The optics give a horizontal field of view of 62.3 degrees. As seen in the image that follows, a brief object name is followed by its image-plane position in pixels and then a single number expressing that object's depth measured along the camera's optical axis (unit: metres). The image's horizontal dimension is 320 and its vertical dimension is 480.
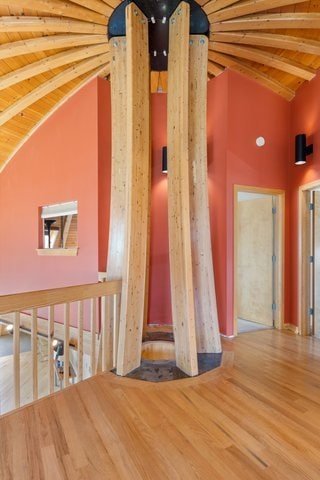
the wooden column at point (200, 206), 2.70
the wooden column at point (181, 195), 2.46
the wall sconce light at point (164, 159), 3.93
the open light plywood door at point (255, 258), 4.03
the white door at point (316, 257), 3.59
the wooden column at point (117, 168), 2.63
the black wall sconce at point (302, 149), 3.49
